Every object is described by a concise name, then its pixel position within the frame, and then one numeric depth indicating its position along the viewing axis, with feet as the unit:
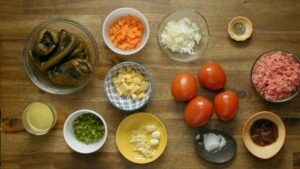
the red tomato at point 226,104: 5.76
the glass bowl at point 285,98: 5.90
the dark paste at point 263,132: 6.04
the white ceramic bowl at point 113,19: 5.93
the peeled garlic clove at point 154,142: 6.03
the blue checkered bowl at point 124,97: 5.93
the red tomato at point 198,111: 5.74
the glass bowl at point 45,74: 5.87
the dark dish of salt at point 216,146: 6.04
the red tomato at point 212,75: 5.75
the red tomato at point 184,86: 5.76
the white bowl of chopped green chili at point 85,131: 5.97
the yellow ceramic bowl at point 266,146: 5.97
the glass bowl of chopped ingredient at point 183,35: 5.96
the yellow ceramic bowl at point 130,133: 6.02
